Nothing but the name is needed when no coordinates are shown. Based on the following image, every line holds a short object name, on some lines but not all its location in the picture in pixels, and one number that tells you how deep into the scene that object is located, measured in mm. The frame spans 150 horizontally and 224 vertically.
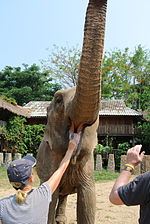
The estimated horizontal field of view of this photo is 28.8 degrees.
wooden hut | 20283
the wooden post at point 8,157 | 15781
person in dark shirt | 1722
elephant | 2566
